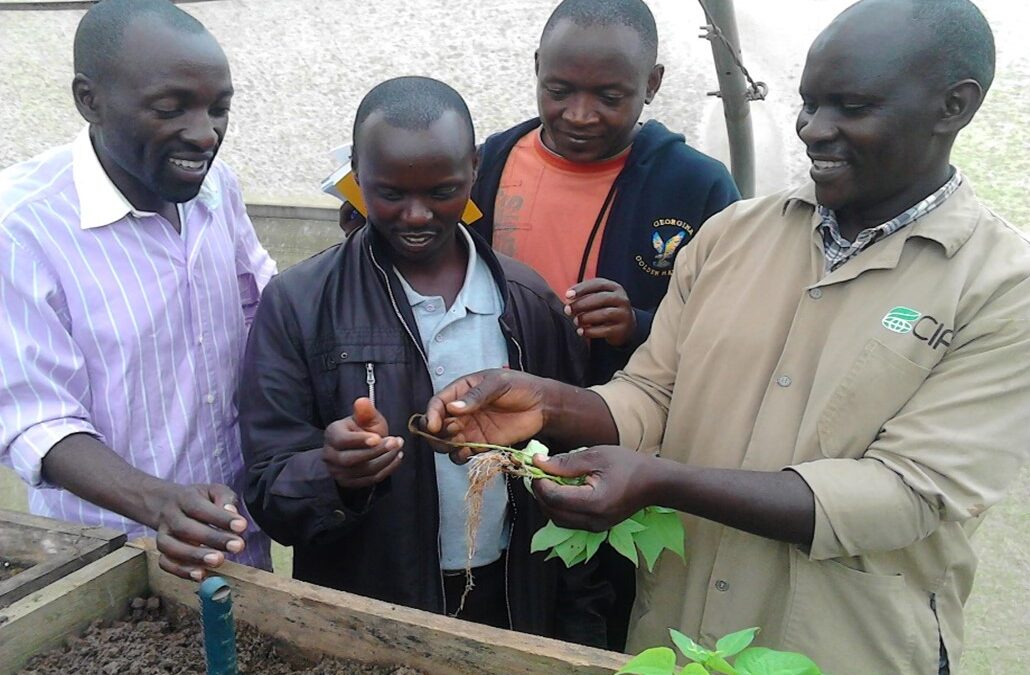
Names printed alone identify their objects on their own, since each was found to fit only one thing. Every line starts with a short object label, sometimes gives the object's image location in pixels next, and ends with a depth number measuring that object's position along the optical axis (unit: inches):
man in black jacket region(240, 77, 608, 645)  71.2
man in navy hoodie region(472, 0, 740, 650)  88.4
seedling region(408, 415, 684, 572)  63.8
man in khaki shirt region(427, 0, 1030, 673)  56.7
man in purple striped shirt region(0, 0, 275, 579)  65.0
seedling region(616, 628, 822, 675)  48.1
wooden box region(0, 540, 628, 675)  54.7
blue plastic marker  51.8
